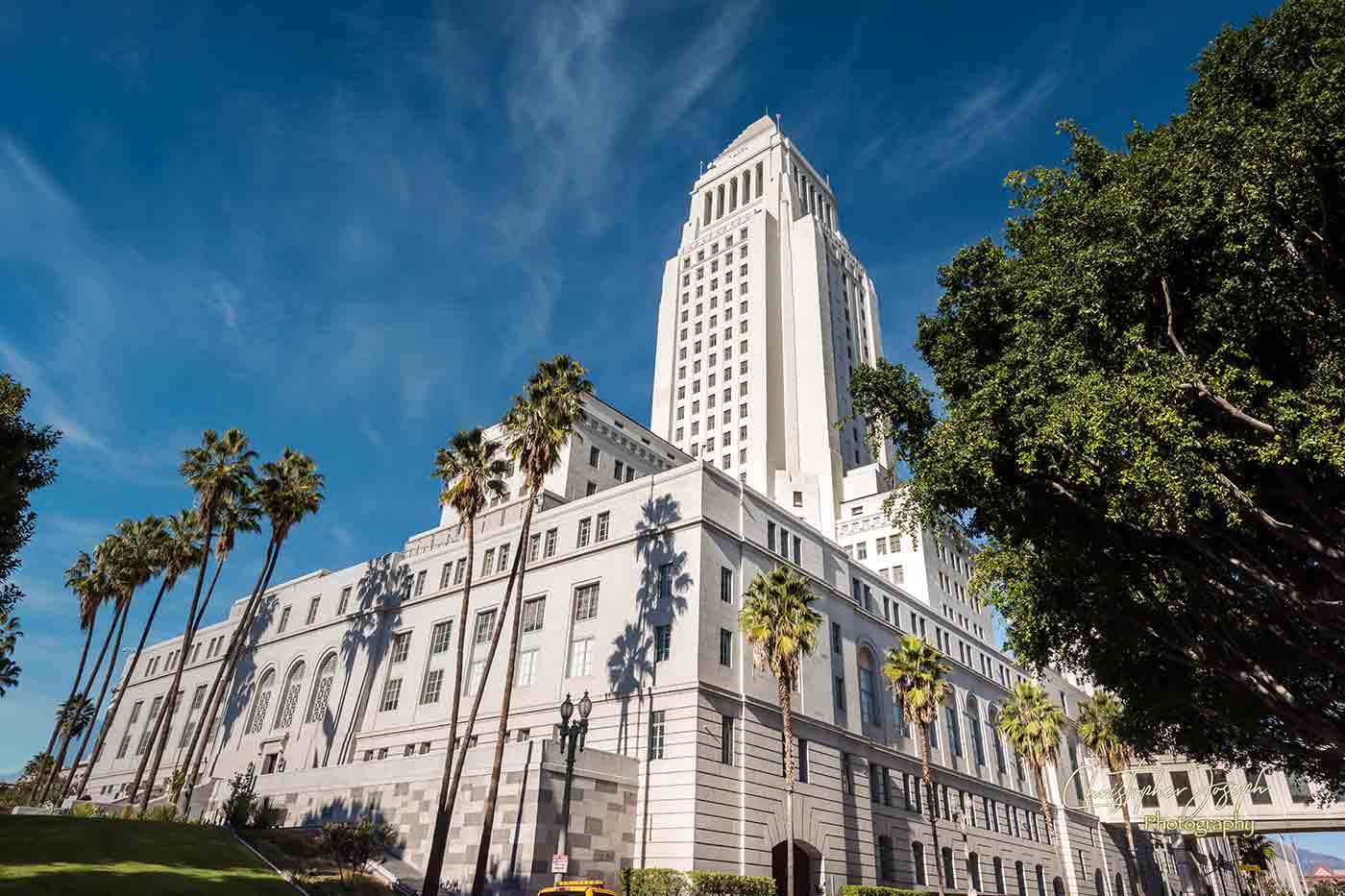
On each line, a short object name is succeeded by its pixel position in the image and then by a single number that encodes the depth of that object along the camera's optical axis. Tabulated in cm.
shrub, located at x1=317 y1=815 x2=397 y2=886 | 2656
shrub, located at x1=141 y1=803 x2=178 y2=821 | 3538
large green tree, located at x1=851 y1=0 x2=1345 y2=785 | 1553
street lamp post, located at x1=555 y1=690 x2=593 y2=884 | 2236
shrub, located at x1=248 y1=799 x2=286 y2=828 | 3519
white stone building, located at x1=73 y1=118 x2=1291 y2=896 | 3225
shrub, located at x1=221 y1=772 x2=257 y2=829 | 3419
